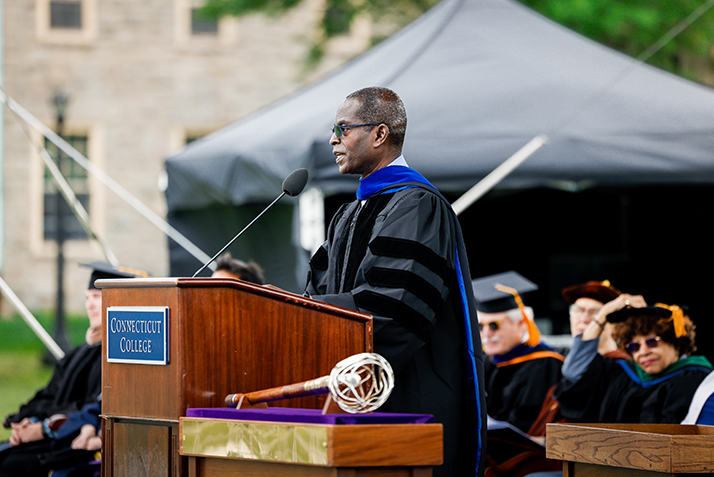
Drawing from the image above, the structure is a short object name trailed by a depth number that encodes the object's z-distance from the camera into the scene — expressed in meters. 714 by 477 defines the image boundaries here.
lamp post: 29.07
